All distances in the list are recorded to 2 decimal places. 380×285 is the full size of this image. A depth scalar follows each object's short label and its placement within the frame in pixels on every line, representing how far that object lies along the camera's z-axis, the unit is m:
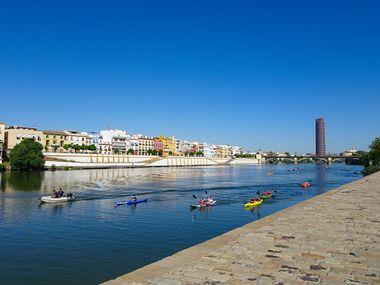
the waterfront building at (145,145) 176.85
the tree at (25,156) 90.69
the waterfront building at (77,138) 137.41
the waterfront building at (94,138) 153.50
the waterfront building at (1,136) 98.47
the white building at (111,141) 158.77
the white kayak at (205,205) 37.58
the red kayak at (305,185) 65.97
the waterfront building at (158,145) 190.01
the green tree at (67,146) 127.38
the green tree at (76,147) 130.68
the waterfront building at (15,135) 110.69
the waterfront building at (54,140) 125.46
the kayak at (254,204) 39.04
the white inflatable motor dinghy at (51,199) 40.38
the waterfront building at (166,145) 193.35
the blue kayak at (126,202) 39.64
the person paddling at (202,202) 38.34
